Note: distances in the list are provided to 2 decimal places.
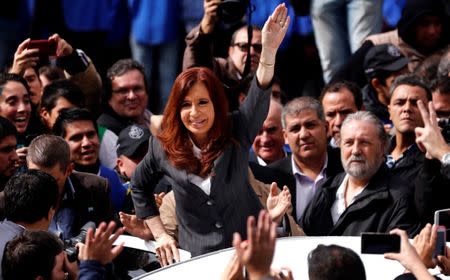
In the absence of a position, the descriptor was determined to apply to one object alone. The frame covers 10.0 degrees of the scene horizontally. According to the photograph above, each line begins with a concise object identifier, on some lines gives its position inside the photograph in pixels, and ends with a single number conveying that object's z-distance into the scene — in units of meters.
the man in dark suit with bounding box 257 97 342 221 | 16.80
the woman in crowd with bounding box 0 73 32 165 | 17.68
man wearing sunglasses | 18.05
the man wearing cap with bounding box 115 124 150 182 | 17.55
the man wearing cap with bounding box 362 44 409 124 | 19.43
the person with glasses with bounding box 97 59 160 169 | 19.52
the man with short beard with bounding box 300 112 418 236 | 14.71
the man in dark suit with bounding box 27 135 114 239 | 14.77
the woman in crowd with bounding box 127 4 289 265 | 13.52
